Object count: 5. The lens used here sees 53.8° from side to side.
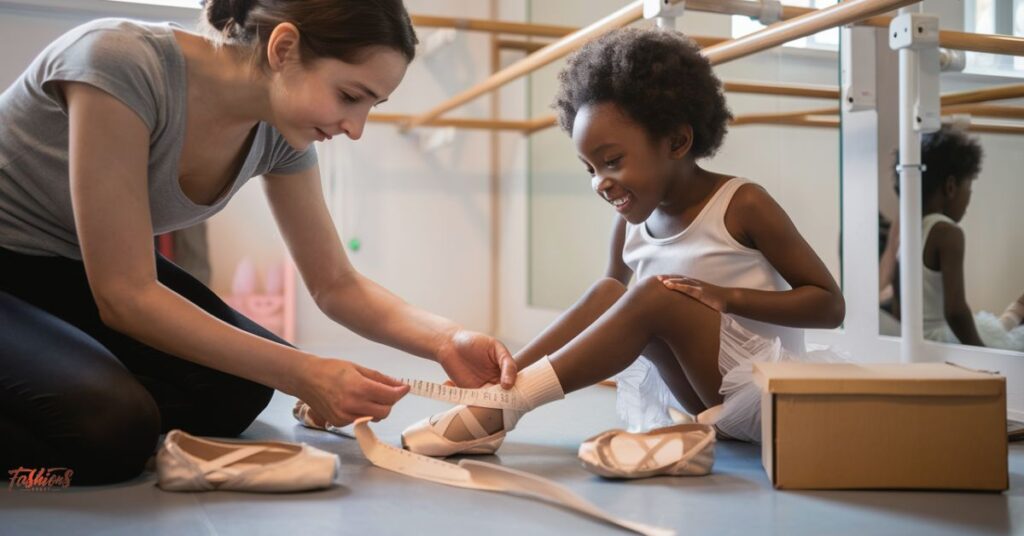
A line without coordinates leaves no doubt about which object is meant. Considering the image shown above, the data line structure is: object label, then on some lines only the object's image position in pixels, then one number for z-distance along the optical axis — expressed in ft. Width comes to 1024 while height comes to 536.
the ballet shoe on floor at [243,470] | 3.52
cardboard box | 3.56
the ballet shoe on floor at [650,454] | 3.82
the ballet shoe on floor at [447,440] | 4.27
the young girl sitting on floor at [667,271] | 4.27
